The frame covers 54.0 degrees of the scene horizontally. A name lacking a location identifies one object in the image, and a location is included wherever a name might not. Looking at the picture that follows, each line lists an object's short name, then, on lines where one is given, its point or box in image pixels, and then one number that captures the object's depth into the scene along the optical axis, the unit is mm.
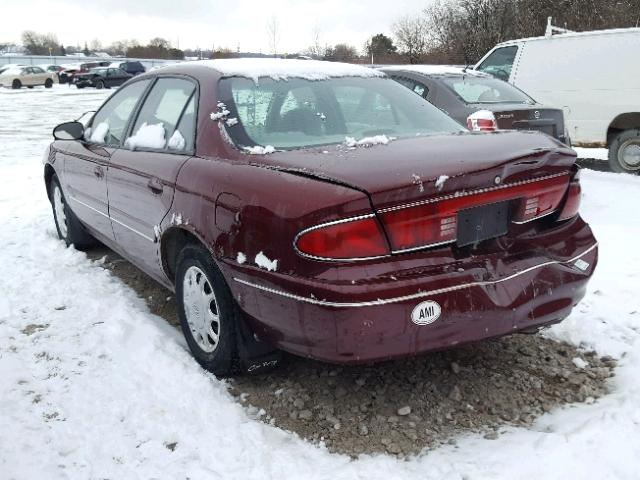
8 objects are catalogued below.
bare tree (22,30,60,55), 86125
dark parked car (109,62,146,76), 40094
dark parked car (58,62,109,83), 39631
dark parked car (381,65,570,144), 6832
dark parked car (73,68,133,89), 37625
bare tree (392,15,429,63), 37734
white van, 8555
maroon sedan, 2338
